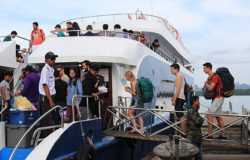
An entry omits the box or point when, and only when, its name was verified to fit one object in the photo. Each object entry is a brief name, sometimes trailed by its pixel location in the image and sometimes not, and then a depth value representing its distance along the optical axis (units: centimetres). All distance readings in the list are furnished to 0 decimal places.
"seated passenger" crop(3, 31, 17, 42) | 1067
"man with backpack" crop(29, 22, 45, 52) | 1029
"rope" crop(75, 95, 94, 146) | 595
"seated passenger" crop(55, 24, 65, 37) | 926
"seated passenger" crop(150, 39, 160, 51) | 1352
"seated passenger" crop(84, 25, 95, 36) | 936
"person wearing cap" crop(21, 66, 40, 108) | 623
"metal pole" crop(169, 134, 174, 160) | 500
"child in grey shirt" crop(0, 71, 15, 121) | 797
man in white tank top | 655
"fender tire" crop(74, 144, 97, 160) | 556
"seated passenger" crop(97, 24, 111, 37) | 932
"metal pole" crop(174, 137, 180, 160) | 479
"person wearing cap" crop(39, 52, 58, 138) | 561
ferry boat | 536
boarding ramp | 605
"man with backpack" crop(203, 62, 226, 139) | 616
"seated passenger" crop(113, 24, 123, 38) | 973
